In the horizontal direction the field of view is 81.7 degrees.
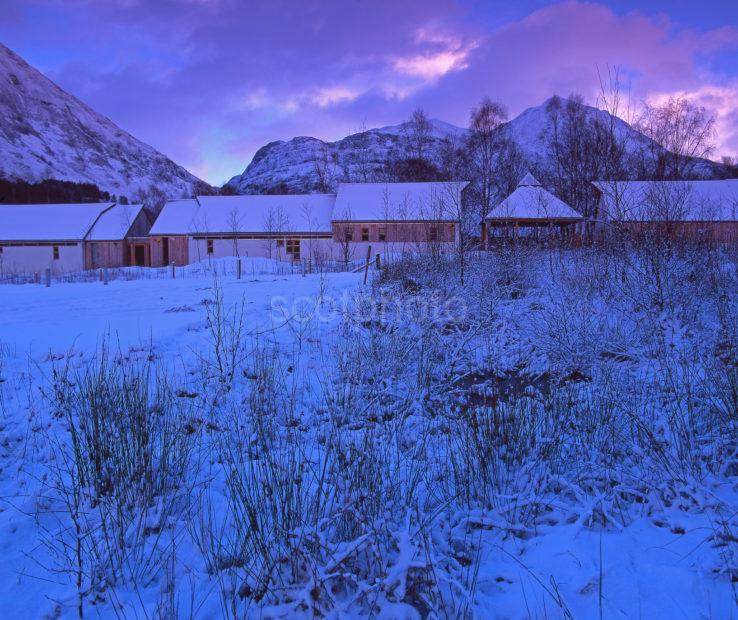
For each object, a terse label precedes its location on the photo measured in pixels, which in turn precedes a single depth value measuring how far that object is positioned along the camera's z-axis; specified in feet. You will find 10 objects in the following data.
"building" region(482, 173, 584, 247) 86.12
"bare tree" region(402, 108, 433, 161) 147.84
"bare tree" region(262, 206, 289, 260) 110.11
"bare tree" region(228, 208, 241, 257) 110.01
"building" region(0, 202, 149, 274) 114.32
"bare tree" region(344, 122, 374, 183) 149.38
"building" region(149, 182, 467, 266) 108.06
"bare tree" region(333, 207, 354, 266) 107.43
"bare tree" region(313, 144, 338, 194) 154.51
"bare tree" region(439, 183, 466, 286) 41.06
